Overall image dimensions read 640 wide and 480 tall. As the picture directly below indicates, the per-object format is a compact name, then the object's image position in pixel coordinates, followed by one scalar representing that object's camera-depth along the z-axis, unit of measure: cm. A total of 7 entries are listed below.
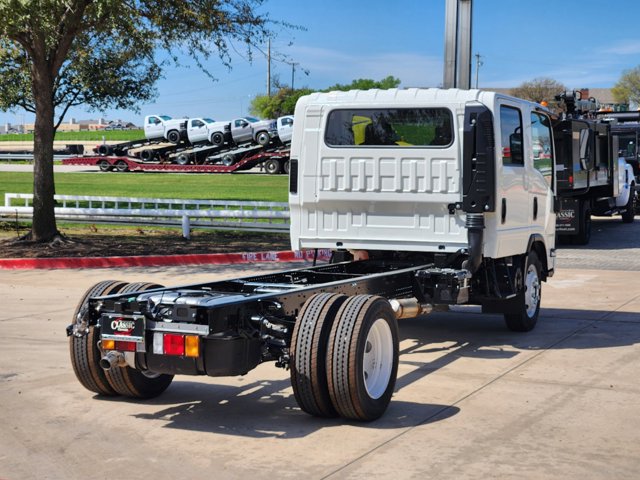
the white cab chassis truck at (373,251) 662
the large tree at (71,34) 1622
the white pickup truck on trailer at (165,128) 5509
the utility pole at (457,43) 1689
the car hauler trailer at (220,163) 4828
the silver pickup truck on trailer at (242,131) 5150
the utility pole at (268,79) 10669
